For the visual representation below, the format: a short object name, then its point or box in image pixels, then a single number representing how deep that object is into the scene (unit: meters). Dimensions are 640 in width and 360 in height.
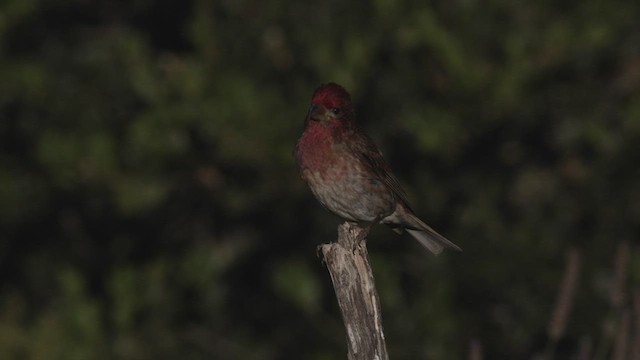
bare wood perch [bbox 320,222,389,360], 8.66
